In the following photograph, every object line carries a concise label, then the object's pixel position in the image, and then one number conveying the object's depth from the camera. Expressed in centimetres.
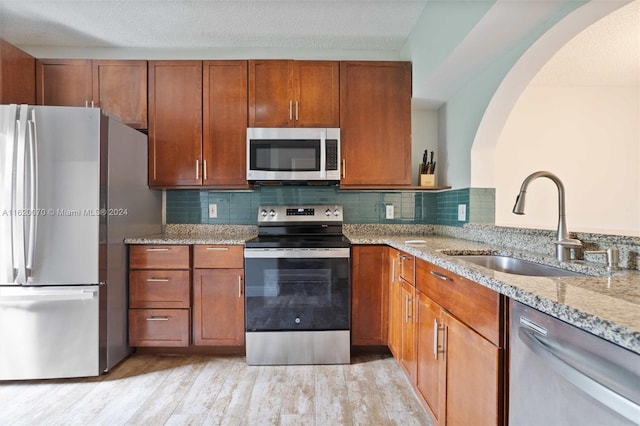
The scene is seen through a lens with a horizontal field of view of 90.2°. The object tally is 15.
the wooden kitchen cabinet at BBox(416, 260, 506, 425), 100
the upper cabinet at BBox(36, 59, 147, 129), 254
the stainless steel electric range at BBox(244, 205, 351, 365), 225
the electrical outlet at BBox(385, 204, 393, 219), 287
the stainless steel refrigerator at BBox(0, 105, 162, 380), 195
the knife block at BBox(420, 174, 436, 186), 272
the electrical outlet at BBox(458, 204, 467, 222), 237
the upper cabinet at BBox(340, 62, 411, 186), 259
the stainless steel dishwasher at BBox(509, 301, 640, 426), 58
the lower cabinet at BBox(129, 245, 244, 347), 231
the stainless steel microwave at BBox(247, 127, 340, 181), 252
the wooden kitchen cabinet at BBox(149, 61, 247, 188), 257
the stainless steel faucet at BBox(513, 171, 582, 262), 131
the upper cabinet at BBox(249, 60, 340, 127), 257
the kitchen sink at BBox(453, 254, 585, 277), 132
